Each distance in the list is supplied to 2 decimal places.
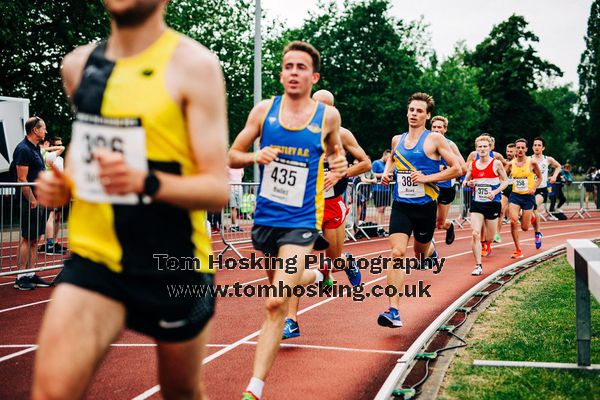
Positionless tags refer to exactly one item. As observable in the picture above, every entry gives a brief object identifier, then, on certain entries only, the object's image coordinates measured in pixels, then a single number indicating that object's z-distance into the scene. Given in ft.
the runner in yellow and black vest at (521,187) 42.39
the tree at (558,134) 279.49
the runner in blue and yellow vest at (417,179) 22.04
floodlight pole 54.34
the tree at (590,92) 194.39
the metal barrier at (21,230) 29.68
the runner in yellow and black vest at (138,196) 7.22
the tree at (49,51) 69.46
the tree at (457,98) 152.46
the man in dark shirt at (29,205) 30.41
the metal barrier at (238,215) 42.29
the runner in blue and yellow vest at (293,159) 15.56
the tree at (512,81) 182.39
